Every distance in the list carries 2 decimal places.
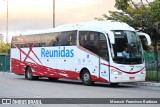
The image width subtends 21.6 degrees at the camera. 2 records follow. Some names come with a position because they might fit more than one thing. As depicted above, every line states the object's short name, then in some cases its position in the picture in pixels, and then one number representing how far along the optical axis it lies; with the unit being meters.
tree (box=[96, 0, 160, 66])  29.19
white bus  22.56
